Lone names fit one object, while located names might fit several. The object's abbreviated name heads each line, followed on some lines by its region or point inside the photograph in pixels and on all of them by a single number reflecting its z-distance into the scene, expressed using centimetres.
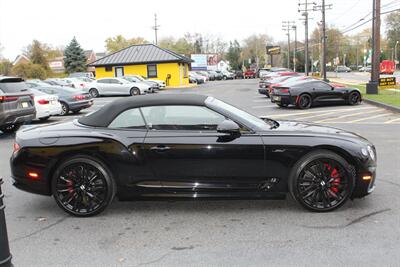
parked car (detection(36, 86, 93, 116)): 1780
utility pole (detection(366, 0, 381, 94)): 2322
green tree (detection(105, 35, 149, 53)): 11388
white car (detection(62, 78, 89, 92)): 3367
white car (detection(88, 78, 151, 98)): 3166
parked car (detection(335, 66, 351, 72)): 9975
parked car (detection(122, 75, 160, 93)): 3320
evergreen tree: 7812
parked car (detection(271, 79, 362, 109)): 1822
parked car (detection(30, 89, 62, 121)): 1509
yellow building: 4447
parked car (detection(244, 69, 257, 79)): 7275
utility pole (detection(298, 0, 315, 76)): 5859
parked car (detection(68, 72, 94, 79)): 5653
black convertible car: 498
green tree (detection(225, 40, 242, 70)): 11694
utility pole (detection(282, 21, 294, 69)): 9750
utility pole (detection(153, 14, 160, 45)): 8231
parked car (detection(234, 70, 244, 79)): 7519
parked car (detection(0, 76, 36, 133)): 1153
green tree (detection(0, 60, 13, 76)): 7881
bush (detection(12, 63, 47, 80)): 6159
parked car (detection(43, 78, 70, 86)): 3203
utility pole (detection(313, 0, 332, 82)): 3808
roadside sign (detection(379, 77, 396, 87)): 2444
